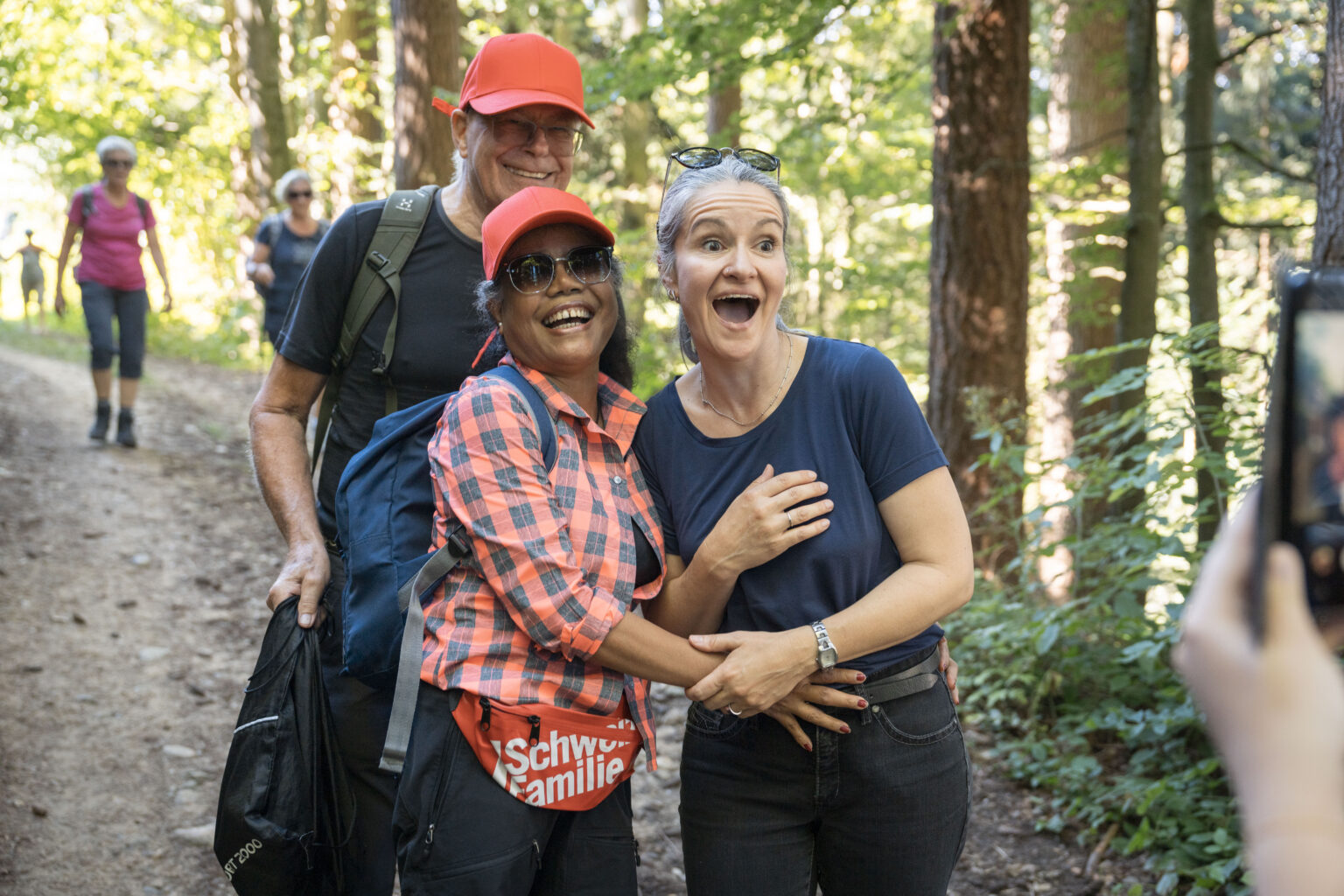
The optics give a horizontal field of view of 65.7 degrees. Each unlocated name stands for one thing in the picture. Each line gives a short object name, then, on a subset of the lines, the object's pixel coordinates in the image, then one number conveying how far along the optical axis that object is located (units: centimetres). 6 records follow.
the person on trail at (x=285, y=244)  870
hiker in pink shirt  893
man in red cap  262
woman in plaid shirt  201
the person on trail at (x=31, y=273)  1834
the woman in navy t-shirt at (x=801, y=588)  209
